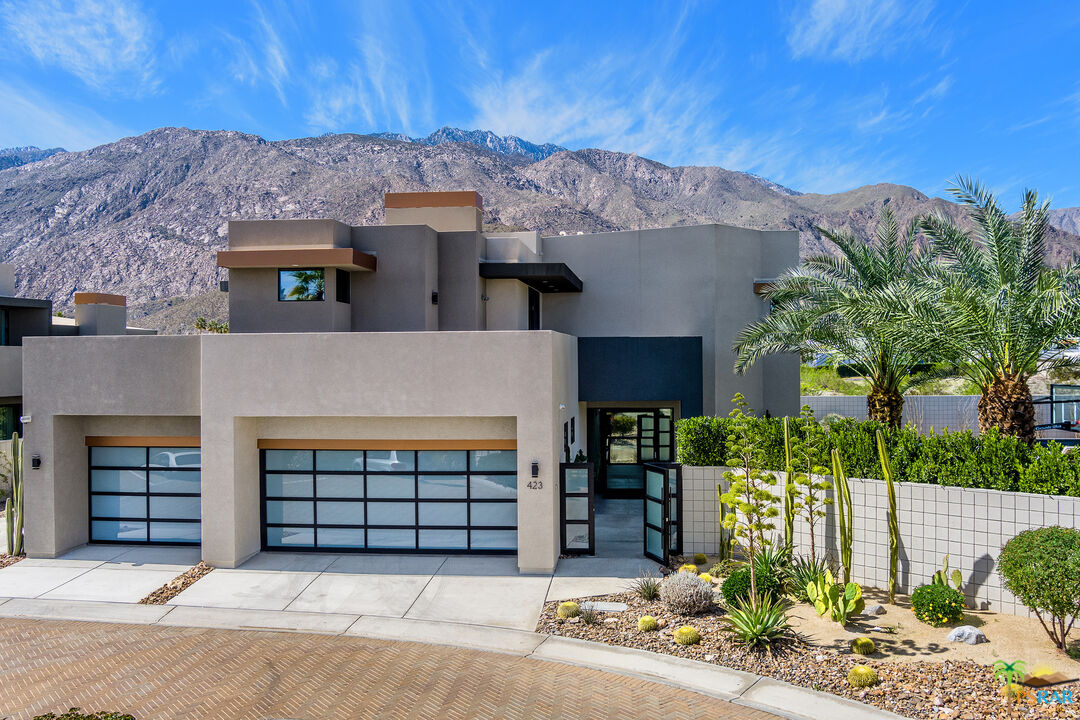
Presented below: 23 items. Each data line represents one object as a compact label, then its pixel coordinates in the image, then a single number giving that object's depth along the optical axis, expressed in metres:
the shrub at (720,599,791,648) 9.76
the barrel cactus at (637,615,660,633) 10.55
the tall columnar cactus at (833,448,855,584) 11.47
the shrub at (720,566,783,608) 10.74
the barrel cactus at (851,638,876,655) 9.38
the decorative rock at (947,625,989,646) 9.47
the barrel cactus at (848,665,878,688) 8.59
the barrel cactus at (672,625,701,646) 10.05
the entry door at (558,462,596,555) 14.36
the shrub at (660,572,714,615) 10.96
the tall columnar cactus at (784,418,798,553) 11.74
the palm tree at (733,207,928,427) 14.36
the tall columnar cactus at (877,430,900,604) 11.33
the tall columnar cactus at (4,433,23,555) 14.99
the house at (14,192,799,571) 13.80
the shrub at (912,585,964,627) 10.08
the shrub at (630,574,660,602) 11.75
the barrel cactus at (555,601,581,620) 11.18
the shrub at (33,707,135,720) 7.92
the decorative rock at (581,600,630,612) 11.45
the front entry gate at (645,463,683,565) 13.68
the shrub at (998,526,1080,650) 8.61
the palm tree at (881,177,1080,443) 11.34
